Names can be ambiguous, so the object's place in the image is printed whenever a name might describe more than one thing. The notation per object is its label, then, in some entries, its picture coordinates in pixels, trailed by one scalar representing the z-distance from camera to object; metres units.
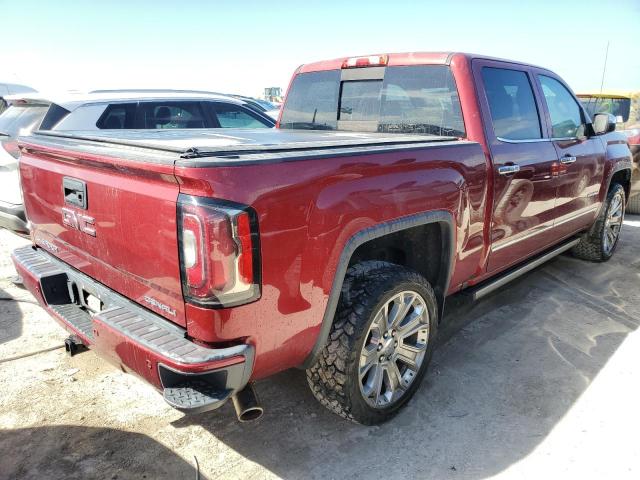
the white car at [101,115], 4.70
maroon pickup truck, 1.83
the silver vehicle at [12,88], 14.62
